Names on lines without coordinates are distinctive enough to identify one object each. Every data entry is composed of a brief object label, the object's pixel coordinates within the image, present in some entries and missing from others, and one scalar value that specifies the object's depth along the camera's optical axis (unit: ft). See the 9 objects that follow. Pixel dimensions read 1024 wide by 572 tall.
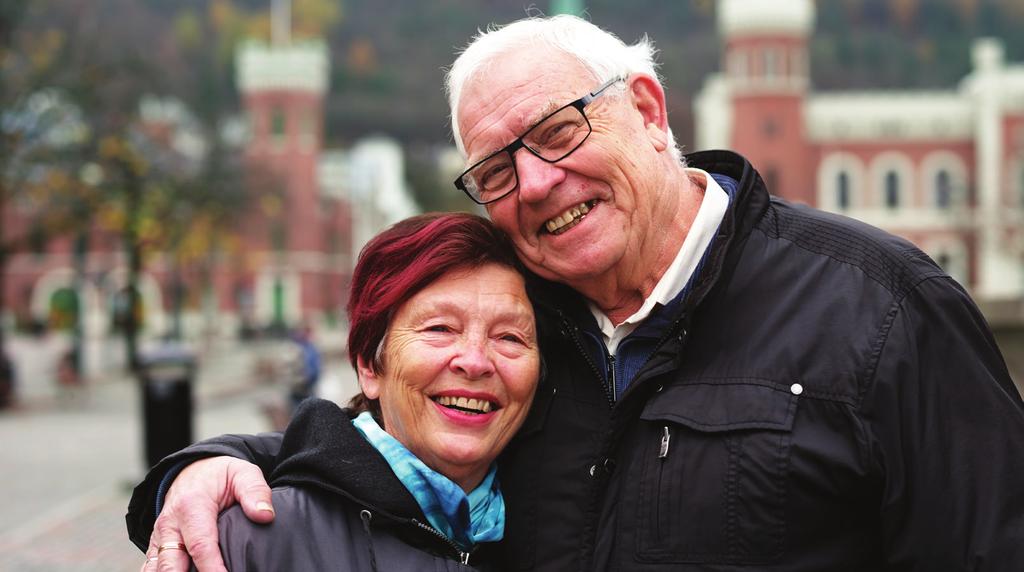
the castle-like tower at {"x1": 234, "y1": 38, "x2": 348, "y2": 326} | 220.02
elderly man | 7.71
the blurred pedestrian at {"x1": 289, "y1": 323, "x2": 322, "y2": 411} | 45.91
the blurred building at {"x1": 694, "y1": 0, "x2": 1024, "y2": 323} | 205.77
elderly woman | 8.29
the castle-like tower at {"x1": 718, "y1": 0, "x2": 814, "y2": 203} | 205.98
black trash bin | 37.63
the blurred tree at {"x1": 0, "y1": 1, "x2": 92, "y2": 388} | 68.54
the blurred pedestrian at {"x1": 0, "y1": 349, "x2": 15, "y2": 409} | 67.82
